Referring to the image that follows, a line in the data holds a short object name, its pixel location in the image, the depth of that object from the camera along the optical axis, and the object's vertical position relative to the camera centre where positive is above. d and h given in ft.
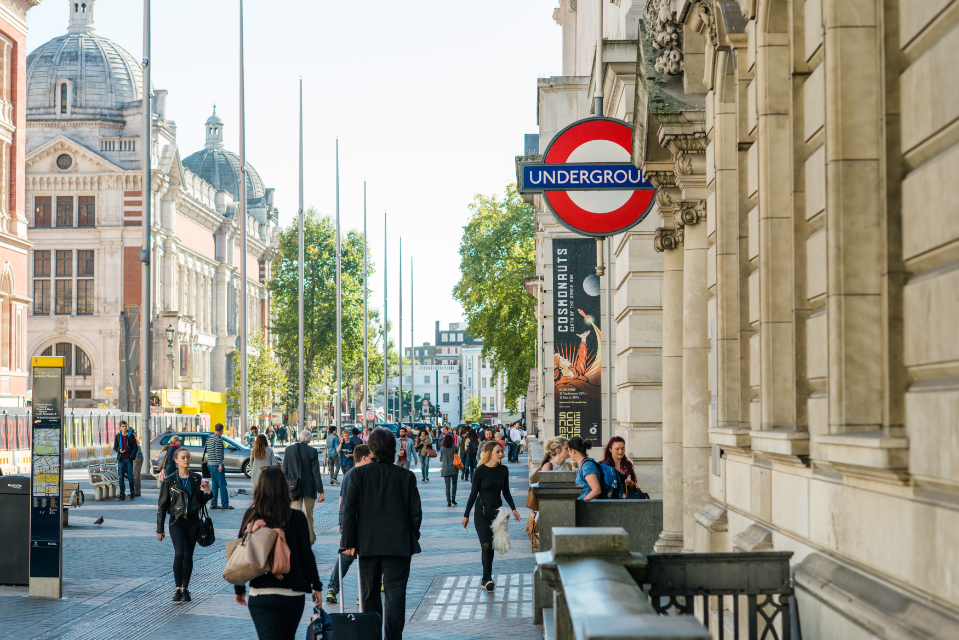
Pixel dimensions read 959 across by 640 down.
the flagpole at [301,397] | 145.11 -2.35
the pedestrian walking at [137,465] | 95.10 -6.93
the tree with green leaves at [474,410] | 572.79 -15.53
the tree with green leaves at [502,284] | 187.62 +15.91
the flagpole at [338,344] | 189.81 +5.77
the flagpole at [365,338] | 212.97 +7.83
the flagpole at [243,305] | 133.59 +9.27
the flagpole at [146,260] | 106.93 +10.94
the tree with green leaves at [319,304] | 283.59 +18.27
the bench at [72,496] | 72.08 -7.54
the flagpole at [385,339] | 253.57 +8.75
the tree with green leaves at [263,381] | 258.98 -0.34
